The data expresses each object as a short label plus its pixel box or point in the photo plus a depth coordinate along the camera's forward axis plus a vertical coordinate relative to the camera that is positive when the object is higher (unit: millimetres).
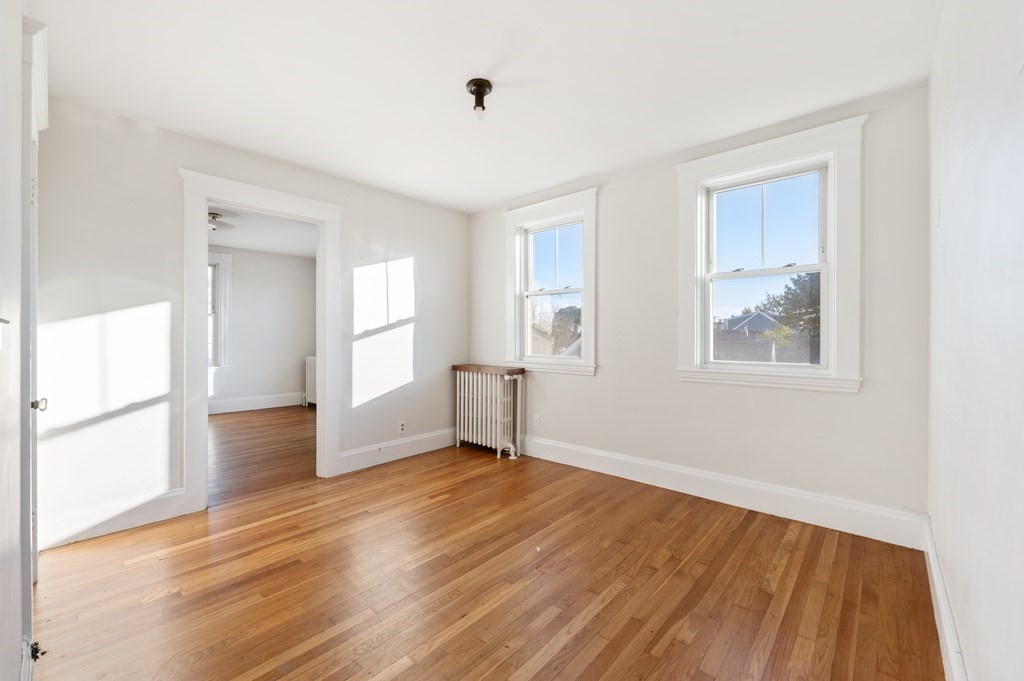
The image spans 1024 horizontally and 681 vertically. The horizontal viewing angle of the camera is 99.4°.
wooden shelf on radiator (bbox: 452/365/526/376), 4320 -313
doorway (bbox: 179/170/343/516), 3033 +266
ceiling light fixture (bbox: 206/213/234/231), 5235 +1452
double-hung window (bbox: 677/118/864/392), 2672 +525
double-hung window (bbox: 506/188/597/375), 3967 +551
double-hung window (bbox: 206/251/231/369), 6883 +468
